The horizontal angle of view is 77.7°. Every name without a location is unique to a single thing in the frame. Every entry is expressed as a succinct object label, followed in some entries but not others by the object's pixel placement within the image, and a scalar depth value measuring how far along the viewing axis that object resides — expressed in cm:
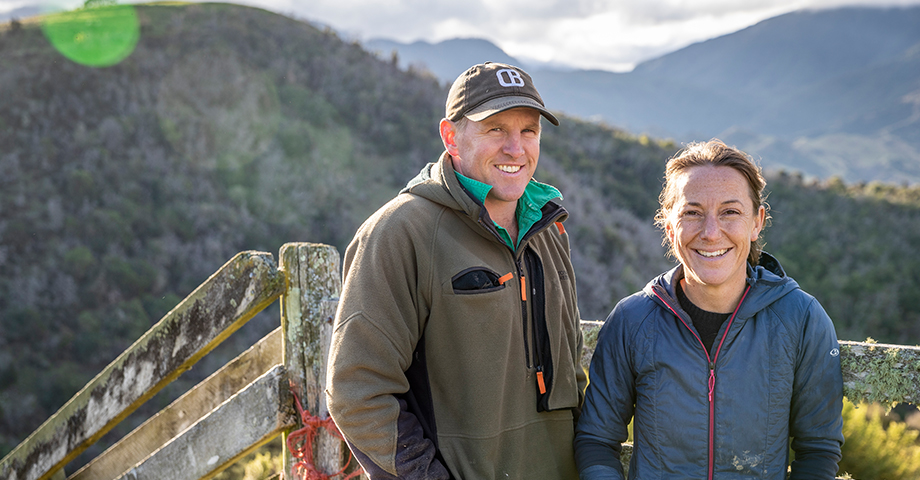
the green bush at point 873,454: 354
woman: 194
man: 181
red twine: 223
